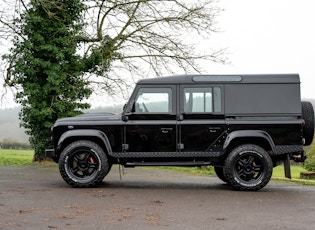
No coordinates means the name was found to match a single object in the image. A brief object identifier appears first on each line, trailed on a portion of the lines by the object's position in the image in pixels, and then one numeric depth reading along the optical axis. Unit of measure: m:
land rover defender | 11.13
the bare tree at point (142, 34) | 23.38
